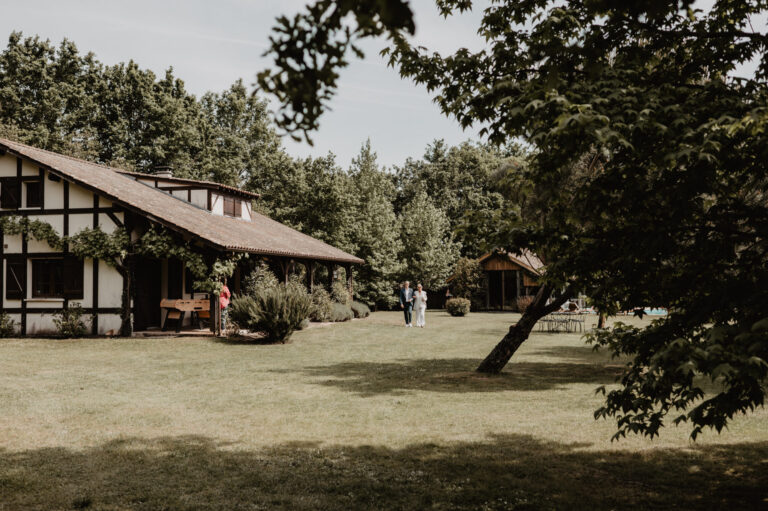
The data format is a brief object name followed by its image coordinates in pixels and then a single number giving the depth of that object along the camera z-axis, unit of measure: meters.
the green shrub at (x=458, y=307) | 35.03
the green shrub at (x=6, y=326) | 20.64
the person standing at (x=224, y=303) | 19.81
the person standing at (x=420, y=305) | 25.64
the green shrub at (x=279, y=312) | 17.88
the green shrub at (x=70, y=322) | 19.77
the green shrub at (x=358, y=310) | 31.92
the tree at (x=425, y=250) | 42.90
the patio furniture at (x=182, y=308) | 20.25
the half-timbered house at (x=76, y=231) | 20.02
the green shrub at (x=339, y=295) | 31.31
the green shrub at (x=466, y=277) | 41.53
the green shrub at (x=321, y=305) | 26.50
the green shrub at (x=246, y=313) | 17.95
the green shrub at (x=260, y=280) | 21.18
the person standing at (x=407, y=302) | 26.42
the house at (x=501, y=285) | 41.83
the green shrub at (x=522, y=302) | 38.50
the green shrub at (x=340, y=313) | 27.52
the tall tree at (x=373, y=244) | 39.84
